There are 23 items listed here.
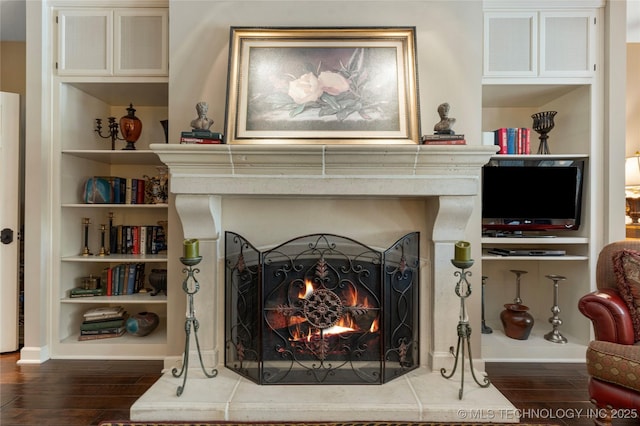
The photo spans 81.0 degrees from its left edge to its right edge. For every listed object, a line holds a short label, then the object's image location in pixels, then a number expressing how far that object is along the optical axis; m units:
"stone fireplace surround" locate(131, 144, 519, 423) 1.83
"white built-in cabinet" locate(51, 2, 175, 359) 2.61
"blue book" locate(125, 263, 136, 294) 2.90
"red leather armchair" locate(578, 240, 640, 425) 1.71
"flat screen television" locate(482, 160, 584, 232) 2.71
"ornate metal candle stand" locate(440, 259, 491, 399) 1.88
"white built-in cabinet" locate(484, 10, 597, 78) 2.60
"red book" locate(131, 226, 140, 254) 2.95
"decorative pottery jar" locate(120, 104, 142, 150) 2.88
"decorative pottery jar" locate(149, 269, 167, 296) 2.80
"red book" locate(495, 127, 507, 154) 2.79
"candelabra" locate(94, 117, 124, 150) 2.97
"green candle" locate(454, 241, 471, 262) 1.88
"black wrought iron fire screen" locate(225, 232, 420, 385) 2.16
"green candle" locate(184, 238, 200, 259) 1.92
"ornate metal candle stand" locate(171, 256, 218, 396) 1.92
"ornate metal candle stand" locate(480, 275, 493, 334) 2.87
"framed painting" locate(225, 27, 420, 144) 2.19
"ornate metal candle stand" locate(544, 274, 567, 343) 2.70
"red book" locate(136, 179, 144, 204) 2.95
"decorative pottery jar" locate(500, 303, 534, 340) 2.71
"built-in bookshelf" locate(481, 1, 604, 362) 2.61
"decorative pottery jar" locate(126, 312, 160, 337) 2.74
